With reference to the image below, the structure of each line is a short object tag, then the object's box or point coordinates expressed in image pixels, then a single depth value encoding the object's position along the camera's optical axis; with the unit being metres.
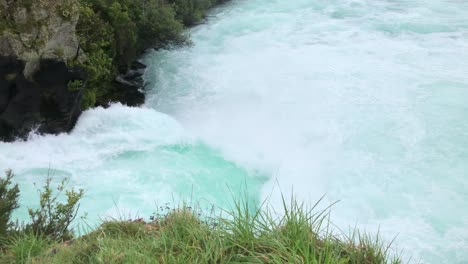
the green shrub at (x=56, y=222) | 7.07
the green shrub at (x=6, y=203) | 7.20
